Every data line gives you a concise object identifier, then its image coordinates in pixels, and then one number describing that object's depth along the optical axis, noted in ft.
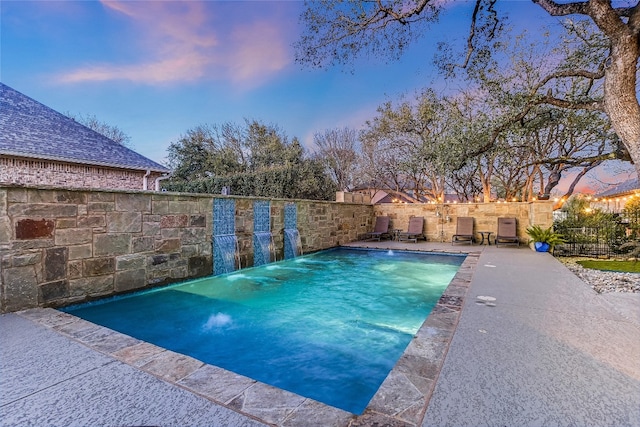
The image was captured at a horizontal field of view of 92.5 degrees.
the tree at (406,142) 47.78
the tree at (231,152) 57.45
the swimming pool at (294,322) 8.37
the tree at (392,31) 17.12
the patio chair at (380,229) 36.85
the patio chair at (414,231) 35.53
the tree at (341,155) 62.90
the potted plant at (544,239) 24.98
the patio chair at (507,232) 29.68
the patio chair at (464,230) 32.89
